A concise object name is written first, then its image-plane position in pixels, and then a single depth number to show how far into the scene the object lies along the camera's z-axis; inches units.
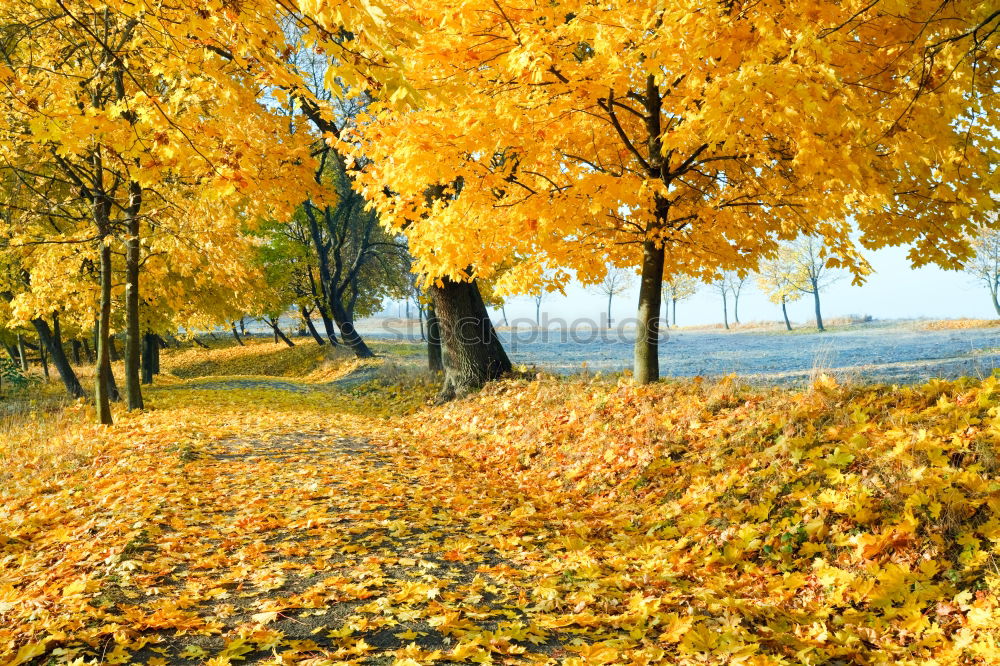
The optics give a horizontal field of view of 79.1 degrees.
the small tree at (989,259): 1321.4
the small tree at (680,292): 2102.6
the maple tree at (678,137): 218.8
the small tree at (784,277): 1649.9
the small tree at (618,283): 2242.9
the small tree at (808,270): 1531.7
